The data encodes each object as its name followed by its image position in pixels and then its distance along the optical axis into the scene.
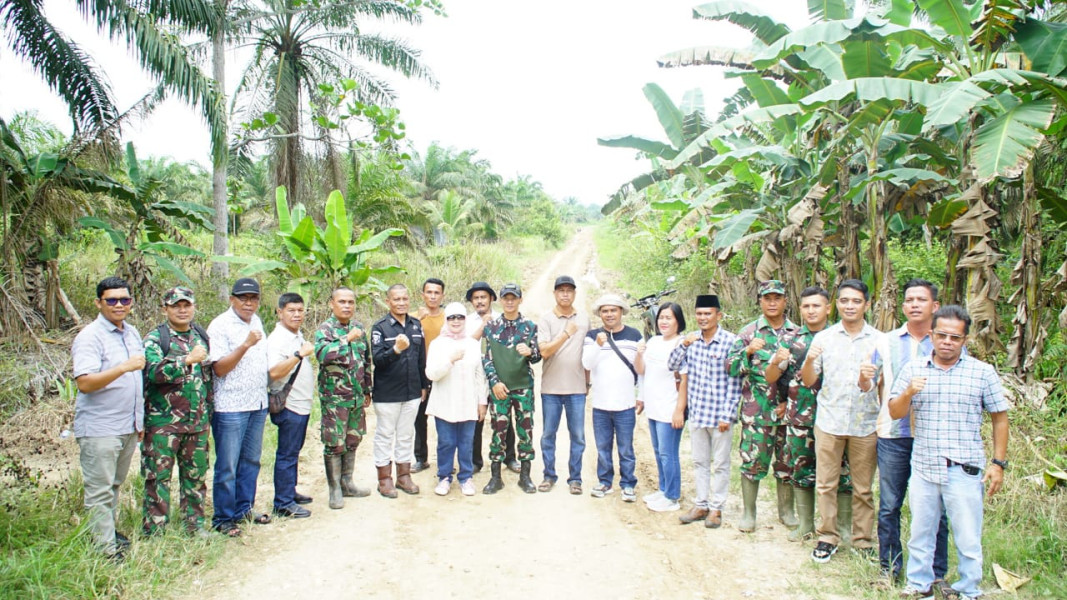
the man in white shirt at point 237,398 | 4.36
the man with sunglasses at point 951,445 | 3.32
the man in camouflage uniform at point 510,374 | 5.33
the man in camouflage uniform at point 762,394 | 4.36
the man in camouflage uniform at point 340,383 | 4.90
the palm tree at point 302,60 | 11.62
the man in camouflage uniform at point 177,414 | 4.03
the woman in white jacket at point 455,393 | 5.26
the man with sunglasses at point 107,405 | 3.70
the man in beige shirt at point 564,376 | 5.28
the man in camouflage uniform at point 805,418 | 4.21
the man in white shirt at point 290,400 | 4.74
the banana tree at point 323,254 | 9.24
